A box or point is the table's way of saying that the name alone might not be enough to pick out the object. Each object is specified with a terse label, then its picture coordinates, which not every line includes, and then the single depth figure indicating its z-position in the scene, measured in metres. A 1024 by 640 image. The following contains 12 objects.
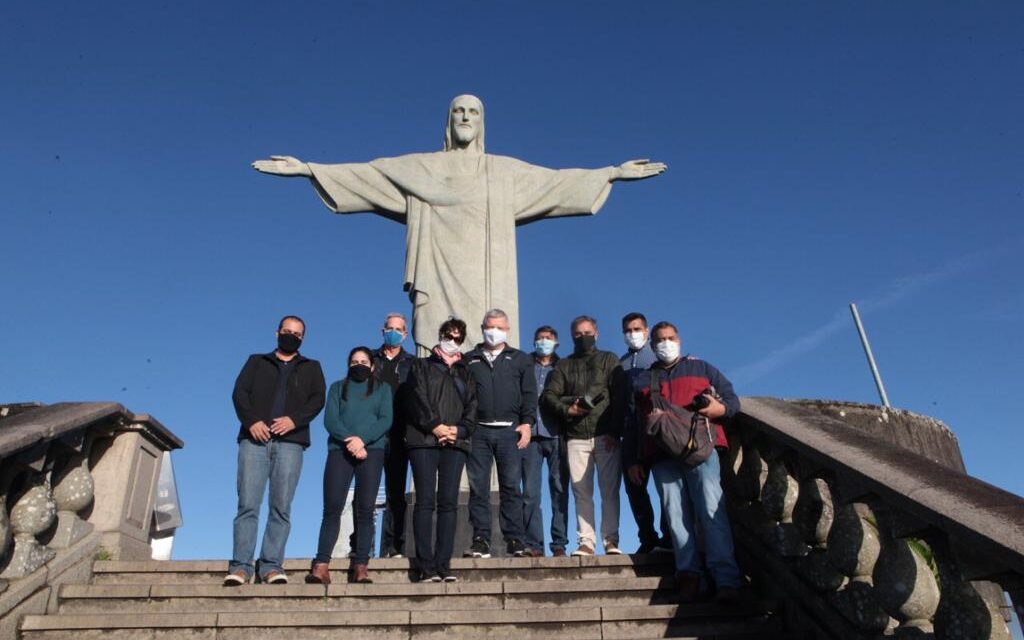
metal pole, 17.69
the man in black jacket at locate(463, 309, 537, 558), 6.05
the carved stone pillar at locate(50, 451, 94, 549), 5.56
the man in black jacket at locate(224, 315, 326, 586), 5.47
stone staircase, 4.66
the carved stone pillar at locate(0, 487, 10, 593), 4.74
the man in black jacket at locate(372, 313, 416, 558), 6.37
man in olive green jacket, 6.17
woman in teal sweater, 5.64
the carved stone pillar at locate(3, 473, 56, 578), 4.98
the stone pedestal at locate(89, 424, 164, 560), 5.99
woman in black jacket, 5.38
